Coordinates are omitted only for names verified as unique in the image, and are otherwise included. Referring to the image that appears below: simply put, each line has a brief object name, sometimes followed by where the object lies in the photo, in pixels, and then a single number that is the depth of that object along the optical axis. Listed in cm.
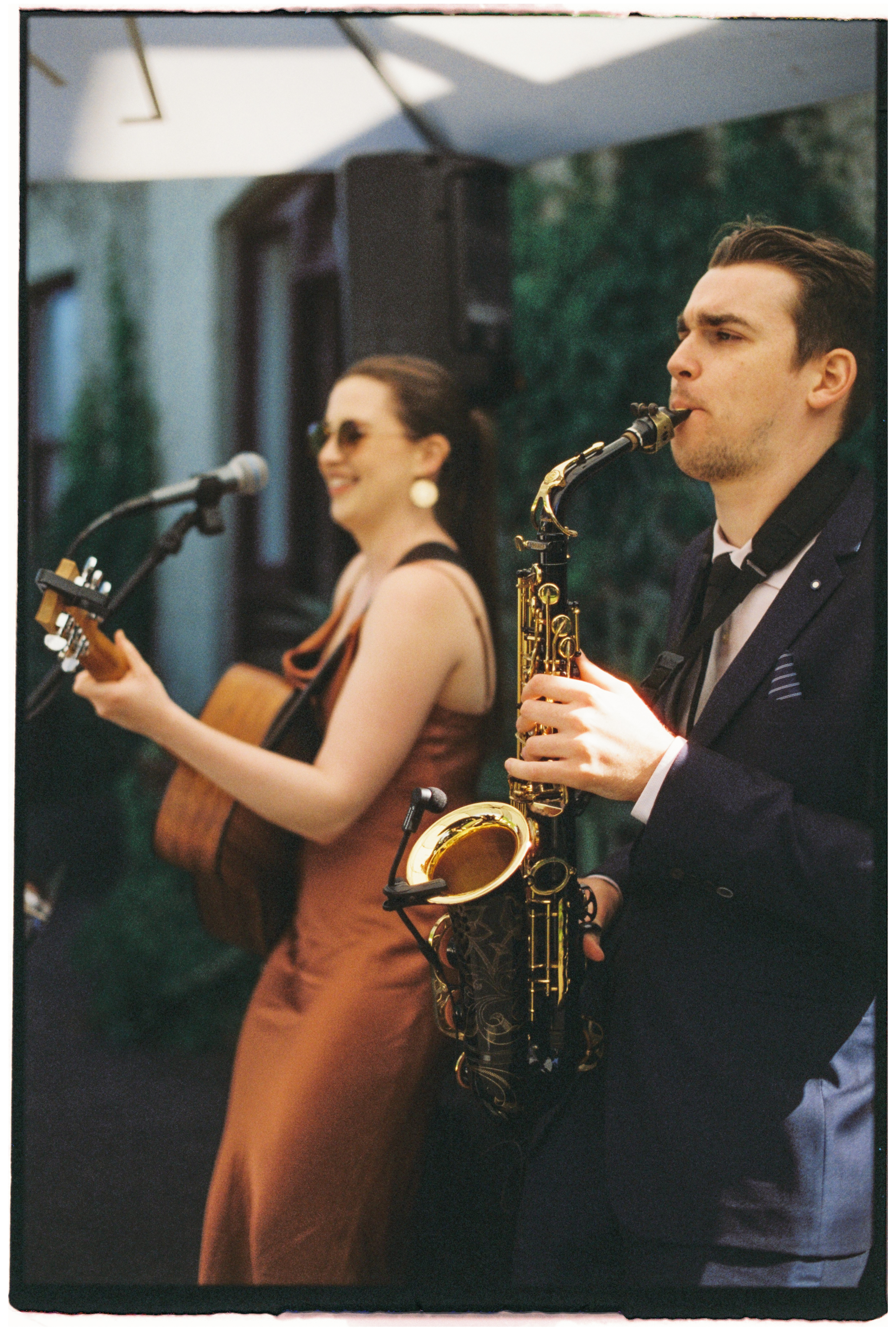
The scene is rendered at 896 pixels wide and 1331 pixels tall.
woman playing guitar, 207
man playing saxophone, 159
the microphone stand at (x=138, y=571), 222
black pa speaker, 267
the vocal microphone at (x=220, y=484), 231
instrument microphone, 177
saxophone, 181
